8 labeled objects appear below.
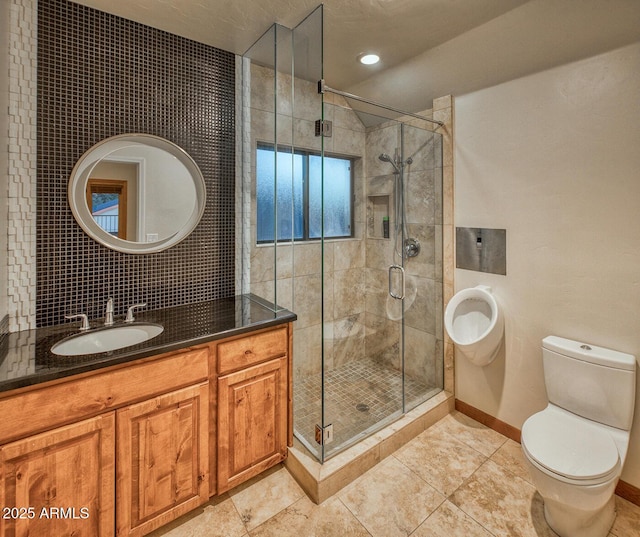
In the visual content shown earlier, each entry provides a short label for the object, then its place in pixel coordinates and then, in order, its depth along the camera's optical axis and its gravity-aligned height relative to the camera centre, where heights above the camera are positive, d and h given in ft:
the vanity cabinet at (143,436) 3.94 -2.38
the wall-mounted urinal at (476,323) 7.13 -1.26
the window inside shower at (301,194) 6.23 +1.54
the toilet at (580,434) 4.60 -2.67
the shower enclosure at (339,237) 6.29 +0.74
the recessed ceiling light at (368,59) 7.52 +4.80
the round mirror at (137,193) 5.88 +1.43
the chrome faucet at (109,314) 5.77 -0.80
